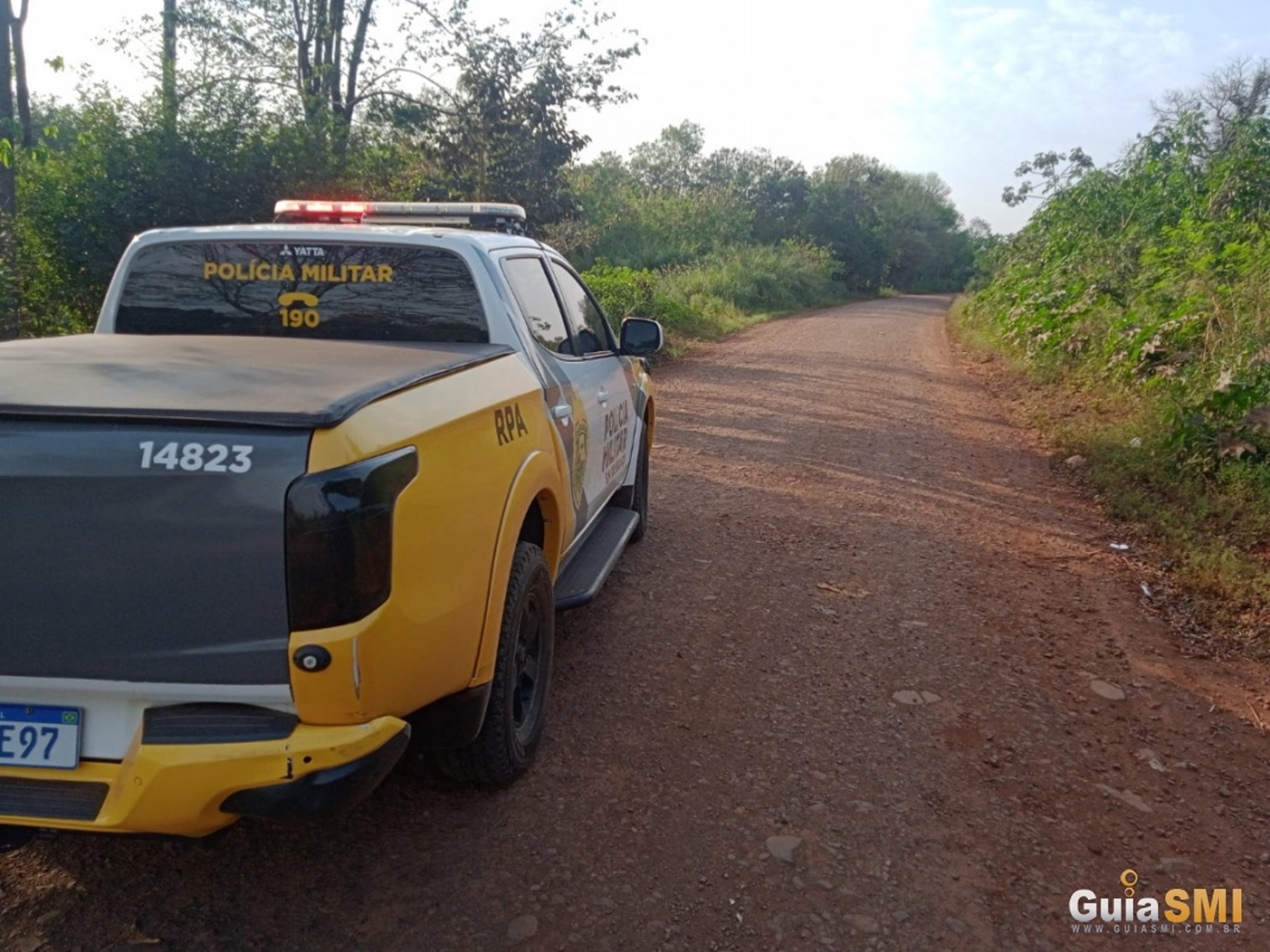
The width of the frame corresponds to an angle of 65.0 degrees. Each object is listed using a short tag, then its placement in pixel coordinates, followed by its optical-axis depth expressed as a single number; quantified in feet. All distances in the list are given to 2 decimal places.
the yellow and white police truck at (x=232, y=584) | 7.16
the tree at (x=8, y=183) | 27.89
